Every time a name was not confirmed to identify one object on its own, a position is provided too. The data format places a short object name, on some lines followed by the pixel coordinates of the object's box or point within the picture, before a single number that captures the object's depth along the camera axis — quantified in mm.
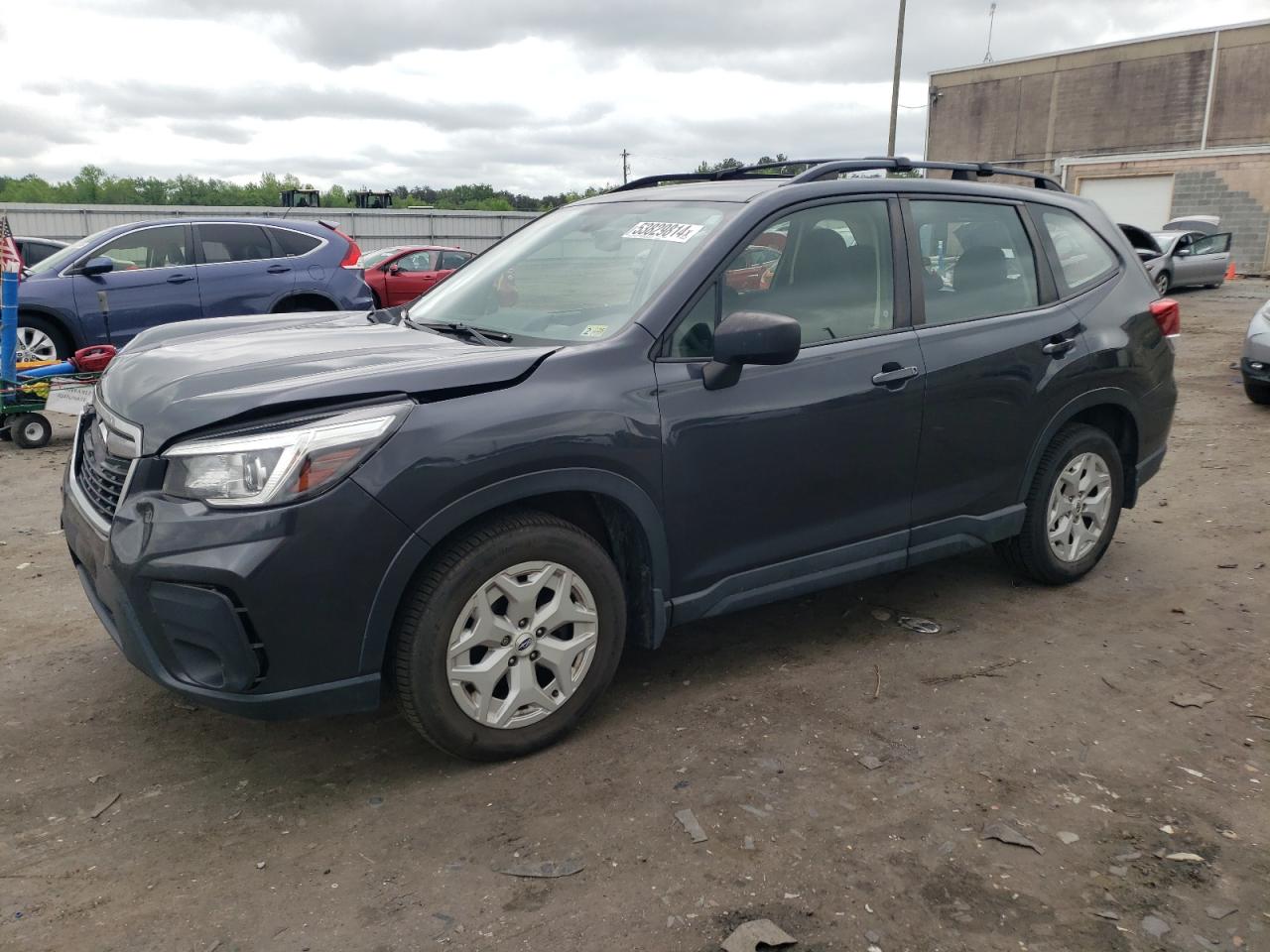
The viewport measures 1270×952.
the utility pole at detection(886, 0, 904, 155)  27297
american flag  7855
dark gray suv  2738
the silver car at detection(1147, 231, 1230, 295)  21141
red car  17938
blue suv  9516
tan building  34125
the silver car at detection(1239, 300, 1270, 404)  9086
